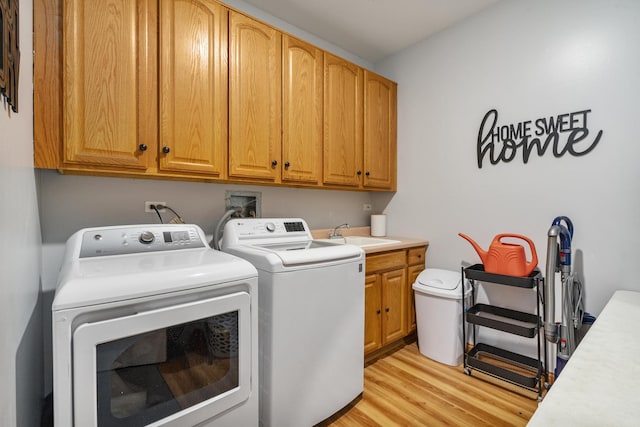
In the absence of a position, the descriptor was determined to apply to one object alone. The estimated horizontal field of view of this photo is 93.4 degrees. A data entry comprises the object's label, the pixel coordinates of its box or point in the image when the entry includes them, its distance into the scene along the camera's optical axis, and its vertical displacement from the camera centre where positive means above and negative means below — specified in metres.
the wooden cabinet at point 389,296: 2.22 -0.67
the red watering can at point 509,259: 1.97 -0.32
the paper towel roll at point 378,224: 2.97 -0.13
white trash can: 2.24 -0.79
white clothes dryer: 0.95 -0.45
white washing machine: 1.45 -0.61
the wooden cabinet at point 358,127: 2.39 +0.73
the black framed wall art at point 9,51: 0.72 +0.43
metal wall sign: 1.91 +0.51
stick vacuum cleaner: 1.66 -0.50
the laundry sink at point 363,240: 2.53 -0.25
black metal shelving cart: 1.92 -0.78
